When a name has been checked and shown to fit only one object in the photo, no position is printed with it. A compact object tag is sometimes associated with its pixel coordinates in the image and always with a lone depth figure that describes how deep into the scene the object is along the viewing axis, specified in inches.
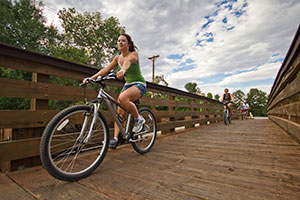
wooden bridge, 44.3
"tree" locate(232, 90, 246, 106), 2912.9
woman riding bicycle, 79.6
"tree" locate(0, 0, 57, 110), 652.1
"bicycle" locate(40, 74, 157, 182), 49.3
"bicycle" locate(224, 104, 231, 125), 272.4
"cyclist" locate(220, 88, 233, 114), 285.5
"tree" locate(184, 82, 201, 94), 2346.5
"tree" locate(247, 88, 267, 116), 2390.5
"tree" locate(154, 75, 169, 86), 1690.5
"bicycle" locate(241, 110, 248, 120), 590.1
